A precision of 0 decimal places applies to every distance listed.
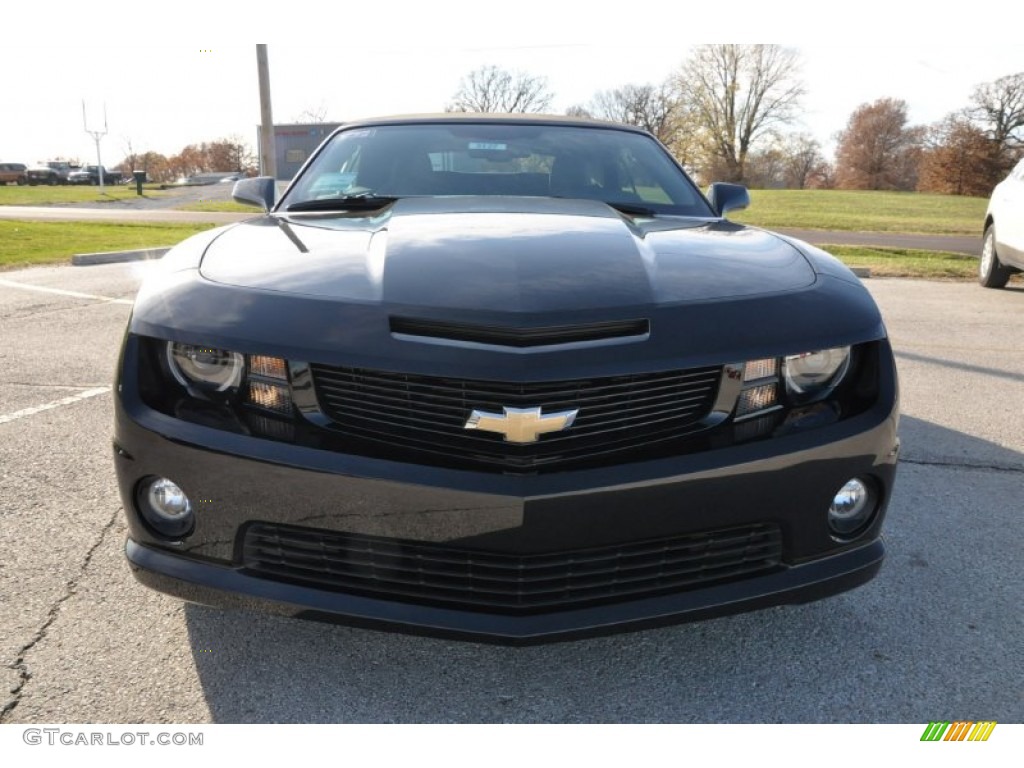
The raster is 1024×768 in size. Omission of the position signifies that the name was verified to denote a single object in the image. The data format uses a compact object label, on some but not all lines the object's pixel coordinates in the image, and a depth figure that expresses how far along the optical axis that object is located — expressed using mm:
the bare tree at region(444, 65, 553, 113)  48500
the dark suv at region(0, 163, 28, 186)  59053
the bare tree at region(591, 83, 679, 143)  50938
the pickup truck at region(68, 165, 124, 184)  62188
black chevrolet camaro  1708
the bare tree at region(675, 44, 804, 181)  49219
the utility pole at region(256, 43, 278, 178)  13625
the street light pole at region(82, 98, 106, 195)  53891
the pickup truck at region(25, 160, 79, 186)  59562
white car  8008
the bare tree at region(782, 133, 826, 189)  54469
